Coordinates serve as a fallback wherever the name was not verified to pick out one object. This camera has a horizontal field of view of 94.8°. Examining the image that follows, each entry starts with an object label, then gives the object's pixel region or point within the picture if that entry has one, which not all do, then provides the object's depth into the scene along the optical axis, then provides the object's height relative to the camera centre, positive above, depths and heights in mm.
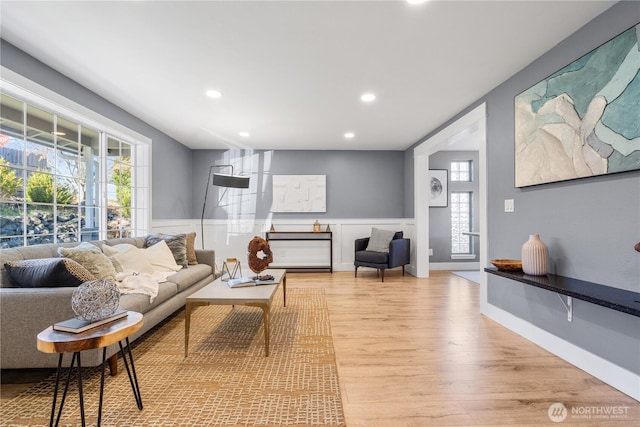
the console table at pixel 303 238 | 5605 -413
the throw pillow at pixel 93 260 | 2268 -343
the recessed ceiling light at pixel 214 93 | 3097 +1324
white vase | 2266 -313
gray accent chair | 4866 -659
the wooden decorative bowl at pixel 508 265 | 2443 -404
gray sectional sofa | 1771 -633
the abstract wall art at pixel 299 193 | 5770 +465
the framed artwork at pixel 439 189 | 5961 +559
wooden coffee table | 2219 -627
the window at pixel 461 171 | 6070 +944
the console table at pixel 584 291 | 1549 -458
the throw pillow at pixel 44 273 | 1929 -374
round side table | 1245 -536
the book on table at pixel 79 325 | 1330 -504
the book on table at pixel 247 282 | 2593 -591
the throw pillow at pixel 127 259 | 2770 -407
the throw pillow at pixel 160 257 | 3197 -449
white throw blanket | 2412 -570
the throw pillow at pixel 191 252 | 3791 -462
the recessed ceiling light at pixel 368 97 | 3207 +1327
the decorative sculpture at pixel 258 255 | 2758 -365
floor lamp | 4411 +555
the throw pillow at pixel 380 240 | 5230 -420
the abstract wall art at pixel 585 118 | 1741 +689
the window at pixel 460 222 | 5967 -111
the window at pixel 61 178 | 2414 +390
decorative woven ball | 1391 -404
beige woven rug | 1567 -1065
